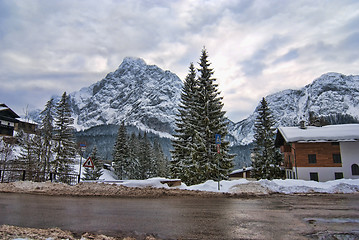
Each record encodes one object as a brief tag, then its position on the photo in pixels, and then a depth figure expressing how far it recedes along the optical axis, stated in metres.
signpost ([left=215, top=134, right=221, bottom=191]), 15.50
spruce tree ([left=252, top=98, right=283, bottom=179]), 36.88
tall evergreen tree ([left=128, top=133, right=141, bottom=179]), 53.94
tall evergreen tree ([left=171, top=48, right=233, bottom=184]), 23.09
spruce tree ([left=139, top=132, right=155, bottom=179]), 55.69
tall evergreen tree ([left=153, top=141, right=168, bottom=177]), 58.97
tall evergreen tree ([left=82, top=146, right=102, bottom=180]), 44.07
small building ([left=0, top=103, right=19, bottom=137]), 60.37
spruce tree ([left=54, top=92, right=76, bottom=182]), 31.81
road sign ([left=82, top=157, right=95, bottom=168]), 18.09
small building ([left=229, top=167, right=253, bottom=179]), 62.30
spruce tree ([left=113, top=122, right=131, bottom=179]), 50.75
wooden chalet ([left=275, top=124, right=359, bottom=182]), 27.30
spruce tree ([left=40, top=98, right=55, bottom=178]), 29.51
